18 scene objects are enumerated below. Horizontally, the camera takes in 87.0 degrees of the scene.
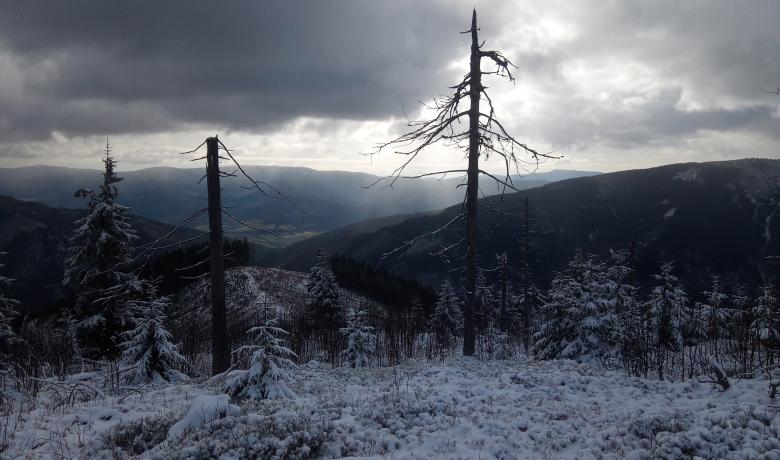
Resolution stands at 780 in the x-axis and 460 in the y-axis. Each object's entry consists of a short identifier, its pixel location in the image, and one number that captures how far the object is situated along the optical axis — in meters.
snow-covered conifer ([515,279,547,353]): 48.49
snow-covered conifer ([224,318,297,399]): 9.25
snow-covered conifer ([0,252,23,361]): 17.39
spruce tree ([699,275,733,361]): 17.06
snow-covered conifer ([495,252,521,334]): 35.81
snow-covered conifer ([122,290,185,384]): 12.77
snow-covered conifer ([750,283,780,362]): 11.38
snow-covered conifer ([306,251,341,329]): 38.91
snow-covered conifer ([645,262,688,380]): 22.62
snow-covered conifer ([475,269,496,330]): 40.65
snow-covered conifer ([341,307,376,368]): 18.14
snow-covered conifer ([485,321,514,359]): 18.25
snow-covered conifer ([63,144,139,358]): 21.23
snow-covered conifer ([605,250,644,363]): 13.93
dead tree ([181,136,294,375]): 12.18
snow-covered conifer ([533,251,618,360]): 15.52
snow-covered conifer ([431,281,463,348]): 40.12
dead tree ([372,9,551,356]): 13.46
